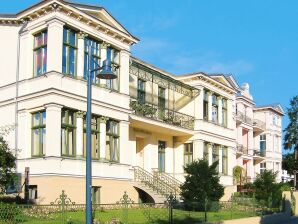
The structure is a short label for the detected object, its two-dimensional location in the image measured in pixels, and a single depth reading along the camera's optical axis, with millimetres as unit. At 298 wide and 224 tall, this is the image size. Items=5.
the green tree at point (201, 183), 28719
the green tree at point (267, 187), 34875
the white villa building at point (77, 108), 24766
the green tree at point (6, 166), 19014
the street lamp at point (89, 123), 13102
